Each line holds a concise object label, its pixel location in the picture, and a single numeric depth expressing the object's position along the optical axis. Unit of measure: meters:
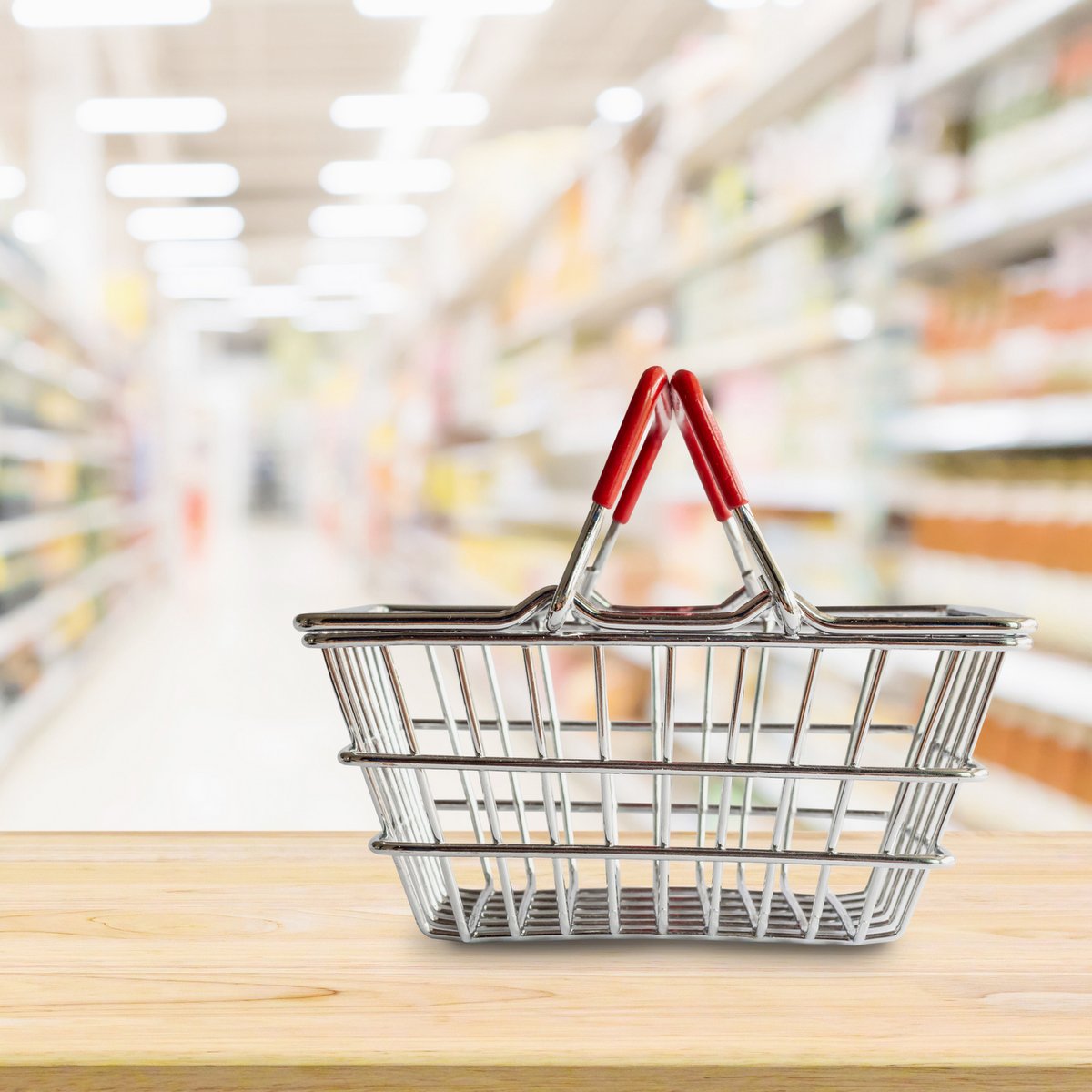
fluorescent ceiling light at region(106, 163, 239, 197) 11.91
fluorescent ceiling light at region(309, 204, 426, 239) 13.42
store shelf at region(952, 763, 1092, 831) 2.04
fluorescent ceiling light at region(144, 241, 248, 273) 15.52
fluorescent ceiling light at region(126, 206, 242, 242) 13.70
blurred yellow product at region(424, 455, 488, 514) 6.68
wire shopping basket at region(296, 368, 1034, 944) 0.54
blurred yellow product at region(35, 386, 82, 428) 5.77
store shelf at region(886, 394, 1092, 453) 2.02
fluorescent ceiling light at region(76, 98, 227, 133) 9.31
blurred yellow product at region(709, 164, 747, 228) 3.33
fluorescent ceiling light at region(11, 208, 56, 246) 8.19
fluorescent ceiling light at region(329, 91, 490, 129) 9.38
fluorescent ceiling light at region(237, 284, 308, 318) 19.23
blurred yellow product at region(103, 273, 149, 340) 9.86
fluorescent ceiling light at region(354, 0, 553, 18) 7.18
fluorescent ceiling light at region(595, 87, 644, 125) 10.20
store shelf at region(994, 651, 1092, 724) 1.97
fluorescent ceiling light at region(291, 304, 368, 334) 21.30
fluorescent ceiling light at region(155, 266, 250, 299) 17.14
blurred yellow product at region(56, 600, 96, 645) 5.99
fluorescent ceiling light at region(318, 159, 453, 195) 11.27
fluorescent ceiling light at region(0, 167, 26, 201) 6.20
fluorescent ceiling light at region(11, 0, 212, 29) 6.95
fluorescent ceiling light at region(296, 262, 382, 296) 17.31
